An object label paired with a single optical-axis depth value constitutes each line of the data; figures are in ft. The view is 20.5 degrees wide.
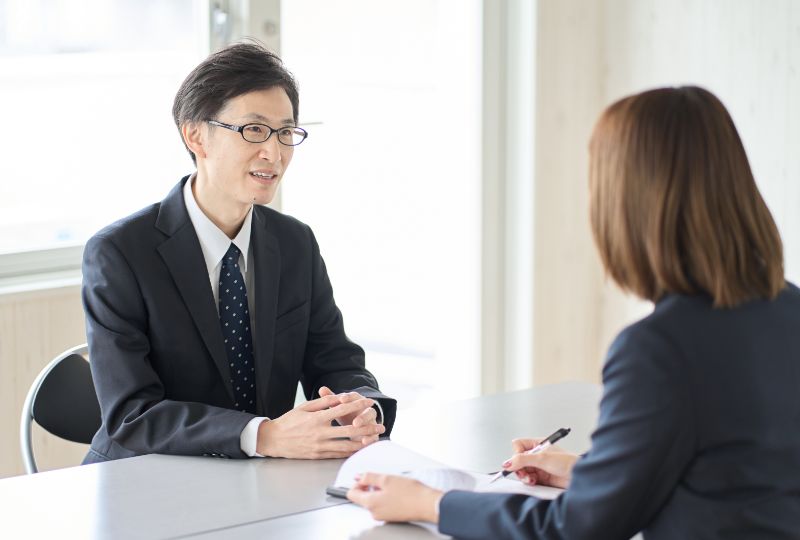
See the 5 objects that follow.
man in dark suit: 10.01
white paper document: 9.29
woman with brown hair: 8.32
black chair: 10.68
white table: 9.03
